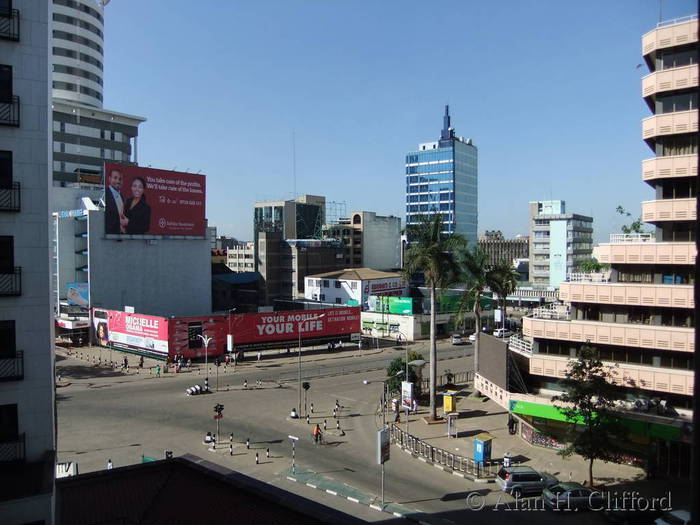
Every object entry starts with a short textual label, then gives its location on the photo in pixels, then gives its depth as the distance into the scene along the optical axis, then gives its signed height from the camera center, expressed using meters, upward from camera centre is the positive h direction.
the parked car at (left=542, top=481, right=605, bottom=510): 23.47 -10.14
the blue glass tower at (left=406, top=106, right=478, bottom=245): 156.25 +23.01
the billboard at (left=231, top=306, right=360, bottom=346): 61.06 -7.45
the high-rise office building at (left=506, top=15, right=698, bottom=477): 27.19 -1.58
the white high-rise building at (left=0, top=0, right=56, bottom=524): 13.12 +0.43
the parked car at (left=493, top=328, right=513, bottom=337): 68.68 -9.35
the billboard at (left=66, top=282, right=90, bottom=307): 73.19 -4.31
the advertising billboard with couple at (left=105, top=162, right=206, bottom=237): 73.94 +8.45
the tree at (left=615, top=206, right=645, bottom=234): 62.12 +3.78
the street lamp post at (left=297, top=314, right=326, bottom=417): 64.69 -6.96
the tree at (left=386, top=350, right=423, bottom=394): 41.78 -8.67
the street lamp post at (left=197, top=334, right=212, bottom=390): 45.22 -10.10
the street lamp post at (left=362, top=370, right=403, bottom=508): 36.85 -10.32
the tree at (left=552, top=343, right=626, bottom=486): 25.09 -7.06
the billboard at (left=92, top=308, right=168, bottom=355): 58.00 -7.75
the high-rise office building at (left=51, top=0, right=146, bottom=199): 96.06 +27.62
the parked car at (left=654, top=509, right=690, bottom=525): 20.01 -9.49
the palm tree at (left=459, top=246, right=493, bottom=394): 41.69 -1.28
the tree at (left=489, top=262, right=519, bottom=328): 43.88 -1.57
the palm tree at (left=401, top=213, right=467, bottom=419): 37.16 +0.30
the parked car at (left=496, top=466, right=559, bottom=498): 25.12 -10.19
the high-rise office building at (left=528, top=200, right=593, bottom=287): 110.88 +3.09
